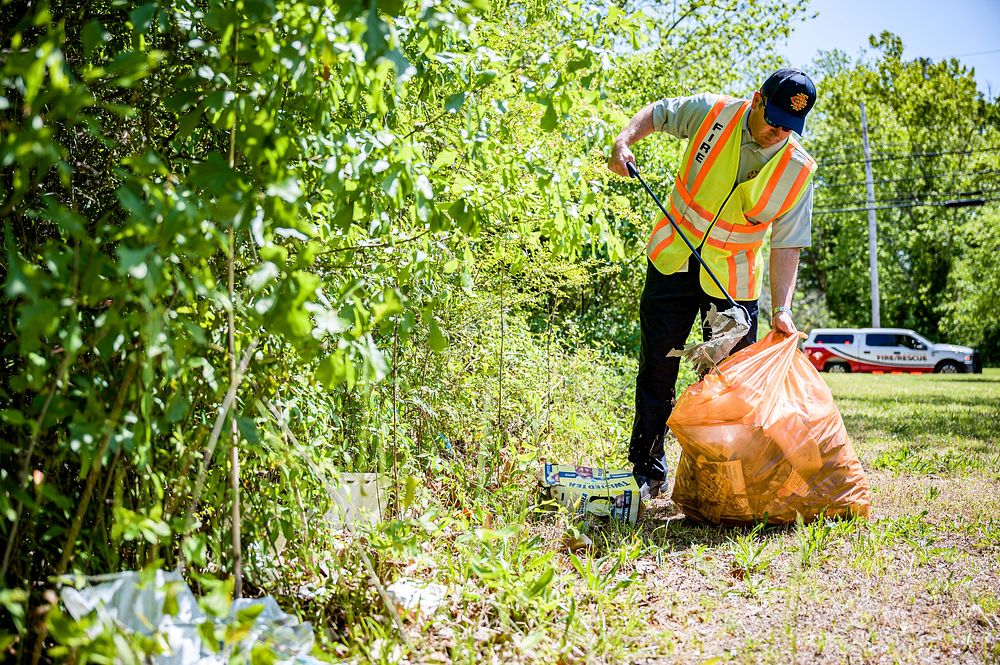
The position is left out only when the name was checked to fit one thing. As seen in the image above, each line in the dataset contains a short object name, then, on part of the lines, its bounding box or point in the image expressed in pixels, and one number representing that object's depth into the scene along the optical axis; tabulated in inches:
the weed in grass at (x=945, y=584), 104.9
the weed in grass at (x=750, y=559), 106.6
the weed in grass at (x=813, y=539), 114.3
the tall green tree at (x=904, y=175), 1182.3
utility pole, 1117.7
